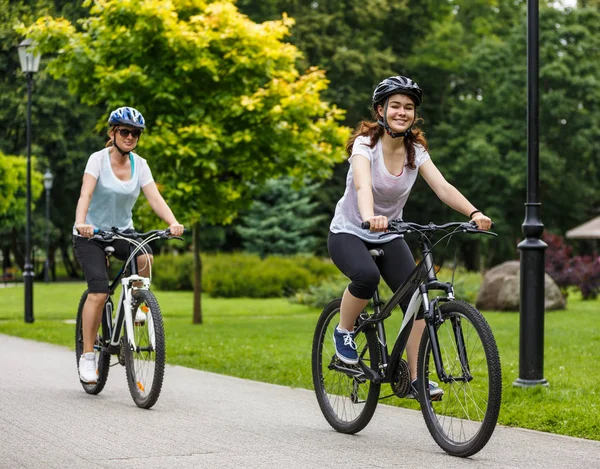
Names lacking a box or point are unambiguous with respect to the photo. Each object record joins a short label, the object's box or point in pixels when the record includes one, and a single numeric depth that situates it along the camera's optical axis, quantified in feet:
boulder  69.72
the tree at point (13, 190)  101.96
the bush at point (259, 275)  96.89
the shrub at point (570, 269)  86.99
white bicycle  23.57
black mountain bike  17.67
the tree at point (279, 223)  124.88
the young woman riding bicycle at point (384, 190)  19.69
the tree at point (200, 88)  52.95
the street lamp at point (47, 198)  130.82
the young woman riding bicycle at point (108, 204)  25.16
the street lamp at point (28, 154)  57.06
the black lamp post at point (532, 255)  25.80
